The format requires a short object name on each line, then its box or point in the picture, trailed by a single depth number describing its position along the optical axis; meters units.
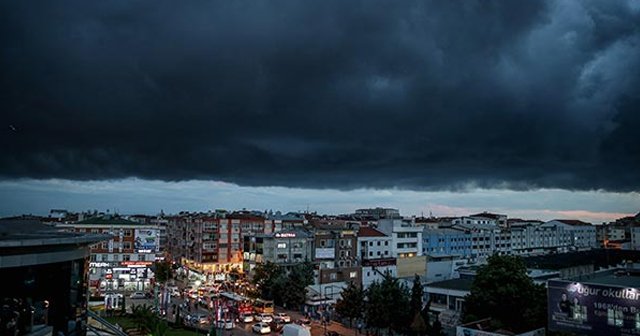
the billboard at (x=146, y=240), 67.88
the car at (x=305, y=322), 45.86
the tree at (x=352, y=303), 45.25
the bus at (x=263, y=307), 51.47
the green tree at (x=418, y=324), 35.48
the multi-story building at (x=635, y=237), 124.78
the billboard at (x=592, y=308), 28.06
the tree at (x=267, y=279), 58.28
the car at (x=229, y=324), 44.21
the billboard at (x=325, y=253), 73.62
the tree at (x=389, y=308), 40.53
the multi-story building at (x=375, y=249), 70.81
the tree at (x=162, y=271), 72.62
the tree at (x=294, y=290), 56.06
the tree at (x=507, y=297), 36.44
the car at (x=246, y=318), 48.09
